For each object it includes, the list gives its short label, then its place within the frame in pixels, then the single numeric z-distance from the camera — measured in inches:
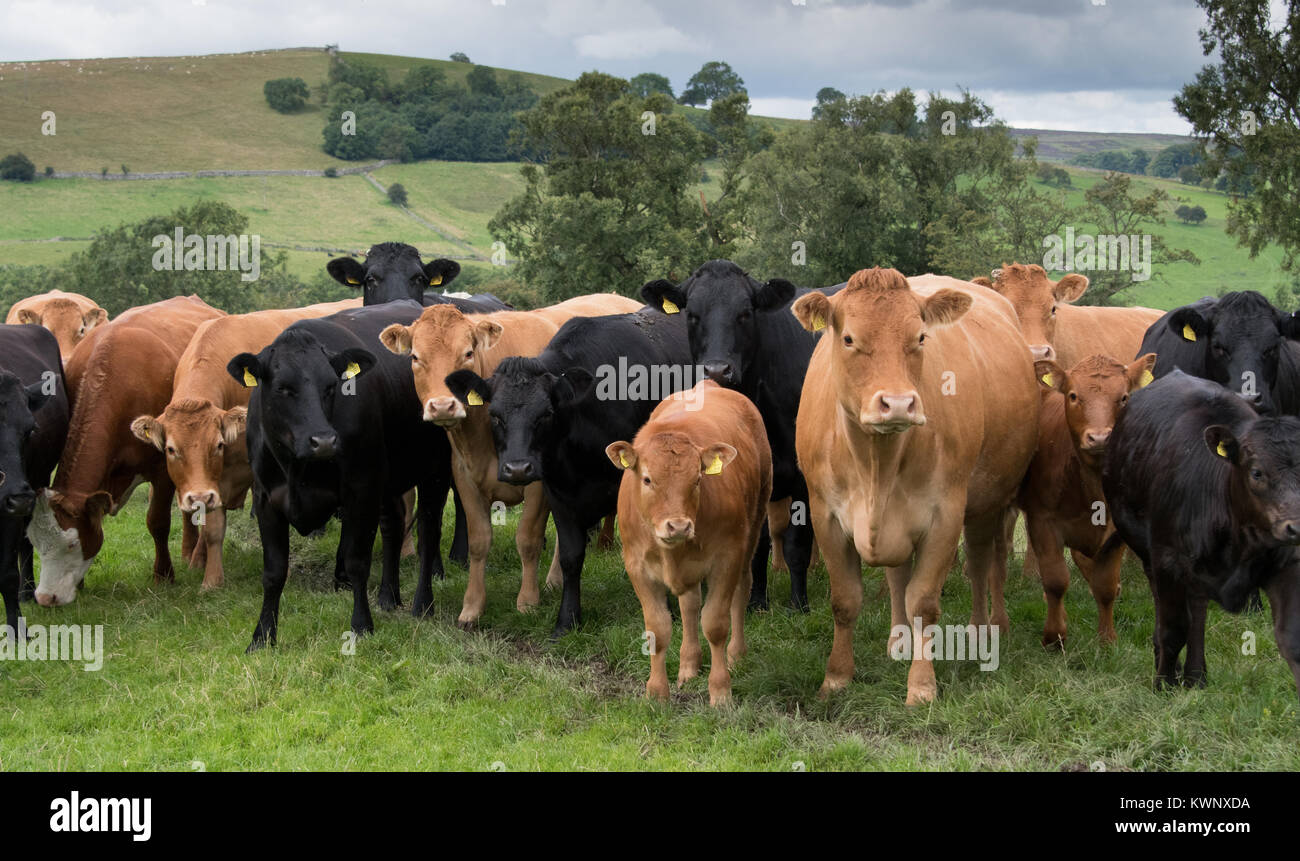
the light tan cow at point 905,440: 235.6
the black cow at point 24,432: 304.4
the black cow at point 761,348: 345.7
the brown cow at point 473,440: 348.5
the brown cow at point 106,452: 358.0
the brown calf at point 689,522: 259.3
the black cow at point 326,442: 303.3
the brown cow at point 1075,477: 290.4
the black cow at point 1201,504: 220.8
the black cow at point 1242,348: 329.1
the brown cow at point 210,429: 336.2
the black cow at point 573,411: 321.1
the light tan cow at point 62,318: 501.0
